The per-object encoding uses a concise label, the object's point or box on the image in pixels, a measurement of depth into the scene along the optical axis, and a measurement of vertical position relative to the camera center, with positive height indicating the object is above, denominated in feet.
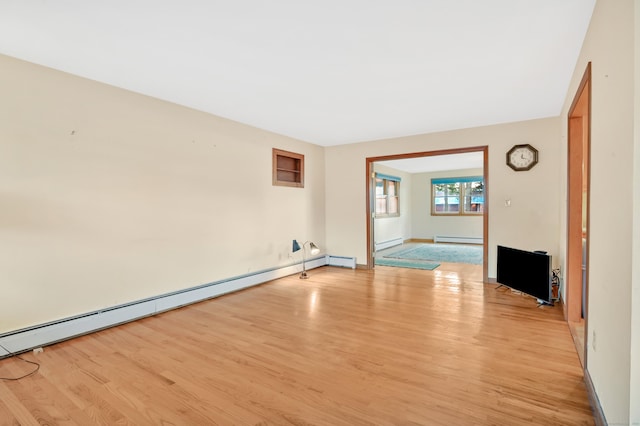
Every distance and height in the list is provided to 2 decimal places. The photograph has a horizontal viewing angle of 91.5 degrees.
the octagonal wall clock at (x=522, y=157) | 15.35 +2.48
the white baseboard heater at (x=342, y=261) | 20.97 -3.68
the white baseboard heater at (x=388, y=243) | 28.67 -3.54
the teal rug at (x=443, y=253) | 24.02 -3.98
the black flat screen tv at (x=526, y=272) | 12.75 -2.90
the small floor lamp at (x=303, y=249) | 18.04 -2.53
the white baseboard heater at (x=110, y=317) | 8.96 -3.76
